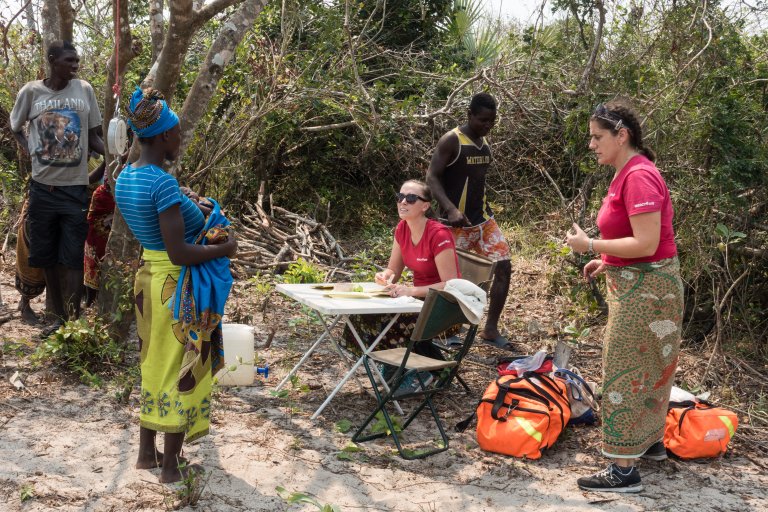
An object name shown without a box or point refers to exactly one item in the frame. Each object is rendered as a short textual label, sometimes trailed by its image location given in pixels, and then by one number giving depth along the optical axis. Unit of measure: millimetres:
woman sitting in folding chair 4594
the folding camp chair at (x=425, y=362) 3994
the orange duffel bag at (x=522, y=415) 4043
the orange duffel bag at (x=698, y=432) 4062
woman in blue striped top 3197
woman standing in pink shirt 3439
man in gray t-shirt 5461
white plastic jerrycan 4891
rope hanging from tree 3834
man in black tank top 5551
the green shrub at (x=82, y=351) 4785
